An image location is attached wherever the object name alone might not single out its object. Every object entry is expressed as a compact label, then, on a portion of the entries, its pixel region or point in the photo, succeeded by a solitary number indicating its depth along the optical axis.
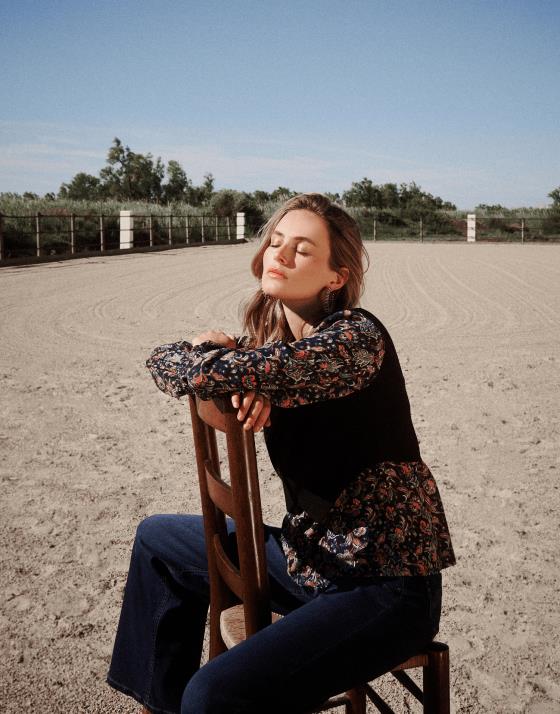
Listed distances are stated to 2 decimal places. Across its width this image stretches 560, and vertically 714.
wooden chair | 1.36
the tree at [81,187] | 88.75
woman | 1.36
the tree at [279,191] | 67.75
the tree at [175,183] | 75.38
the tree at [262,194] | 66.90
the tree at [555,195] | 80.81
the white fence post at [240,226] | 34.20
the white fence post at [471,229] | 36.52
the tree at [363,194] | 61.06
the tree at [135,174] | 73.62
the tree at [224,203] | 42.12
